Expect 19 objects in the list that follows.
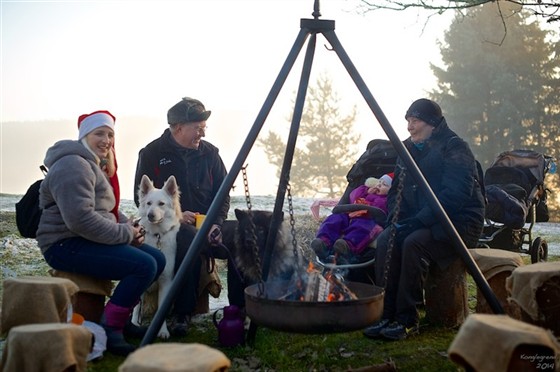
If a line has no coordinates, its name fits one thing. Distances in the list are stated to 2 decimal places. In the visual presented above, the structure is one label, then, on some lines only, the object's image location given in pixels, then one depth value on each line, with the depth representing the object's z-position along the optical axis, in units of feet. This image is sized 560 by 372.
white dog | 17.26
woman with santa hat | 13.97
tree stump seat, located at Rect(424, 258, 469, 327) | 17.33
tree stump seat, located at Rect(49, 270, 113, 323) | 15.15
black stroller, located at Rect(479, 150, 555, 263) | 24.85
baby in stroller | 18.28
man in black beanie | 16.47
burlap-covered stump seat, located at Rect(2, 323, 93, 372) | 10.65
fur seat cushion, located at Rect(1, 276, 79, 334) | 12.60
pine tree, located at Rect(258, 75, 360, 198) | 92.53
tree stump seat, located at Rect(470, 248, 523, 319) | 16.20
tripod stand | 13.29
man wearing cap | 18.81
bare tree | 31.93
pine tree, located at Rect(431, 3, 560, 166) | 82.74
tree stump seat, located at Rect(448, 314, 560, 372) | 10.10
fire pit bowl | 12.19
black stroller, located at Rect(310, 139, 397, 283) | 20.93
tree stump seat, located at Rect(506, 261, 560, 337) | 13.01
